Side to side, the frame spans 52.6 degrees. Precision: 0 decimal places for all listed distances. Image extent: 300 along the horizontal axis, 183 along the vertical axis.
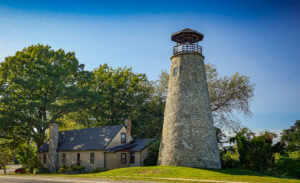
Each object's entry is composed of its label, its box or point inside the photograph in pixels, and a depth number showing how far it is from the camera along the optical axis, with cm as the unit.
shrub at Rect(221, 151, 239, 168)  3319
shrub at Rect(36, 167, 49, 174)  3780
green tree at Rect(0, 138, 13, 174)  3862
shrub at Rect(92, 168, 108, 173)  3483
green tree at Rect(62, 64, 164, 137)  4894
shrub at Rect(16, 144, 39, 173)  3911
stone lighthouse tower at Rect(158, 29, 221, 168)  3108
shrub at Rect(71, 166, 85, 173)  3638
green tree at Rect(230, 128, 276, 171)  3120
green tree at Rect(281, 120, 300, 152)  3175
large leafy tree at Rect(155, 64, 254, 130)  4622
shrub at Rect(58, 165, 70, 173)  3719
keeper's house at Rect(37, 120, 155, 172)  3619
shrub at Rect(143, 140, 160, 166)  3481
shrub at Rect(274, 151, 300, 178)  2801
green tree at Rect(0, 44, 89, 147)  4106
